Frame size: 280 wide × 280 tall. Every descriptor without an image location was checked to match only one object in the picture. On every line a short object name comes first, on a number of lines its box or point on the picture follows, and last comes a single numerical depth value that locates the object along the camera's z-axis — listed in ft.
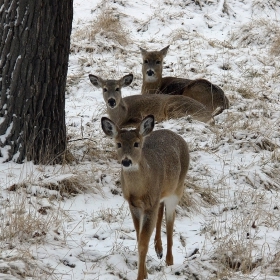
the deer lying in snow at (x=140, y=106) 62.23
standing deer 32.76
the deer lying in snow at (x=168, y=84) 68.44
